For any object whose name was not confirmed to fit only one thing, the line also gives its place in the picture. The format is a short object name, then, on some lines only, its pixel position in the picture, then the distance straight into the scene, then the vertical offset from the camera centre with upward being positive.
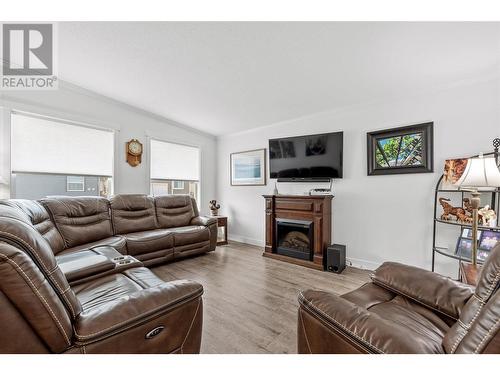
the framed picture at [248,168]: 4.39 +0.42
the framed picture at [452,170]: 2.29 +0.19
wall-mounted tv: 3.36 +0.50
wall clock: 3.95 +0.64
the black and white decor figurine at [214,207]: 4.65 -0.40
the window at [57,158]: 3.04 +0.44
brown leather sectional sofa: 0.73 -0.53
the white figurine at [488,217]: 2.12 -0.27
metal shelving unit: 2.15 -0.34
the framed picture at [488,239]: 2.11 -0.48
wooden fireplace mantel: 3.20 -0.43
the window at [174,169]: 4.41 +0.40
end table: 4.36 -0.78
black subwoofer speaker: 2.98 -0.95
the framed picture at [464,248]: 2.18 -0.59
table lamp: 1.74 +0.09
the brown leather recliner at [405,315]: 0.74 -0.56
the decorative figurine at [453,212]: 2.25 -0.25
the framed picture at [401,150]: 2.69 +0.49
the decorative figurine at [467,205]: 2.28 -0.17
